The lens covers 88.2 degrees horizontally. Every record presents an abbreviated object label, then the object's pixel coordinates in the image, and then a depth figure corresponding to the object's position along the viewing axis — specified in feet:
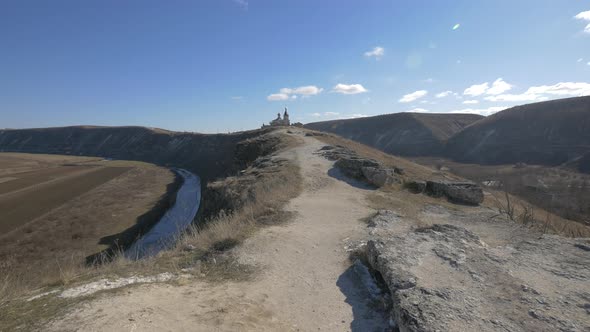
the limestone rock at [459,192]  45.55
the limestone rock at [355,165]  54.90
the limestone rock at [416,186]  49.21
